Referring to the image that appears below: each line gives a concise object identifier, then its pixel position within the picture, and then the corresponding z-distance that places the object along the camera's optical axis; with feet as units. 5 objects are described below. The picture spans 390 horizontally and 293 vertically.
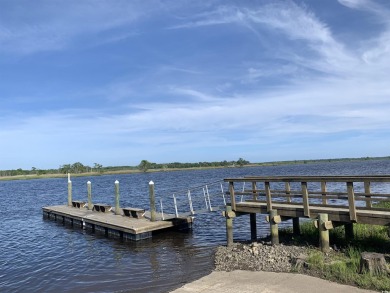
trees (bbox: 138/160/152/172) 549.70
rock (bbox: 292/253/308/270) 29.55
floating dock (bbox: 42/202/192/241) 53.11
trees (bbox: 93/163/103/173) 545.44
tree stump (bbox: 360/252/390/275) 25.64
